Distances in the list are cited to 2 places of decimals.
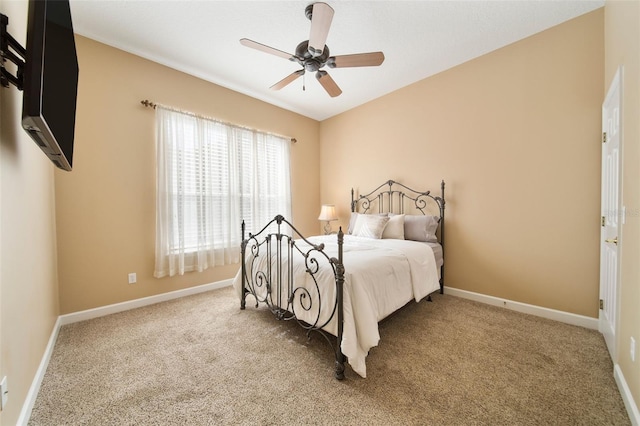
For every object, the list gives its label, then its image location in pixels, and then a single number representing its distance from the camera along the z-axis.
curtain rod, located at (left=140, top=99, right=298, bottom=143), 2.96
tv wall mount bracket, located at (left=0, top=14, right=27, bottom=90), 1.04
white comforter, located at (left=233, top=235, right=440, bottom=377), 1.71
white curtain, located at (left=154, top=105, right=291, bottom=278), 3.08
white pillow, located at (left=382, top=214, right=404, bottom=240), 3.30
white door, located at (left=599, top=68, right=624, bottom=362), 1.78
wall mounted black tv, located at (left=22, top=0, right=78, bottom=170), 0.96
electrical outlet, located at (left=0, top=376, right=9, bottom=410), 1.07
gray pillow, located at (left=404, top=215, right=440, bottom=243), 3.22
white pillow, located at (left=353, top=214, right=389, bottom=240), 3.37
